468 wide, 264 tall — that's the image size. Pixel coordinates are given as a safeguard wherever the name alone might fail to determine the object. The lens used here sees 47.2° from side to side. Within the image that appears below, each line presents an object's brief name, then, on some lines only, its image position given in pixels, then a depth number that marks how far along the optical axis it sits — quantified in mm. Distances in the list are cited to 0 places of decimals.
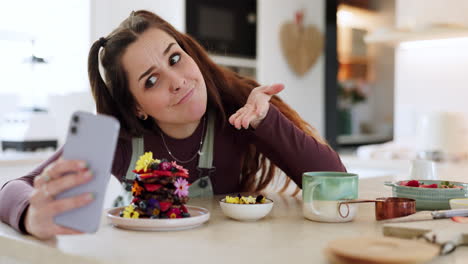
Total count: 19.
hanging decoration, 3904
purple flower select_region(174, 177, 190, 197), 930
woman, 1283
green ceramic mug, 949
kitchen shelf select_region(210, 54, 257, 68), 3406
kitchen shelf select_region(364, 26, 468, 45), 2764
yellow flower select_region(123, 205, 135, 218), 933
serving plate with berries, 1049
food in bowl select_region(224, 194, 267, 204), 988
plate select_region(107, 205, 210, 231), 882
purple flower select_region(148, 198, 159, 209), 917
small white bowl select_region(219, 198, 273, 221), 958
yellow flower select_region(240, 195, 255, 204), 986
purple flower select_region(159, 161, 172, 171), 926
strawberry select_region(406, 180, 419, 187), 1114
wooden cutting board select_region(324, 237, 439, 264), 611
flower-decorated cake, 915
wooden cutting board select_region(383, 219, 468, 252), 735
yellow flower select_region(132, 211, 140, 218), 925
